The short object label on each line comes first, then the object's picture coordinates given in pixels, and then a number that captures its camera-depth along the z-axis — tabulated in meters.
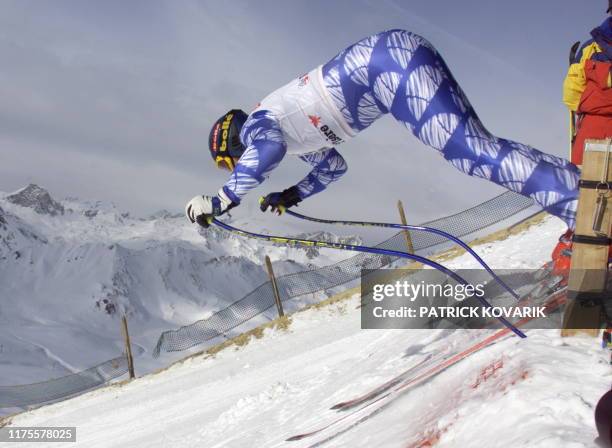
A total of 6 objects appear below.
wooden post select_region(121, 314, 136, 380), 14.57
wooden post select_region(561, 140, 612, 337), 2.24
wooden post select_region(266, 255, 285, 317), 12.73
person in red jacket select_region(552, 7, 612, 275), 2.93
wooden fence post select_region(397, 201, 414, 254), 11.64
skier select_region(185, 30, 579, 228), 2.61
